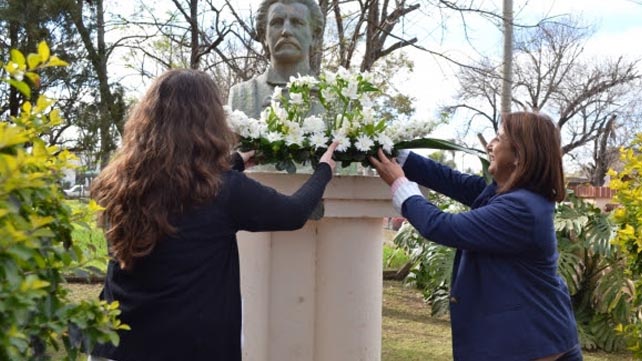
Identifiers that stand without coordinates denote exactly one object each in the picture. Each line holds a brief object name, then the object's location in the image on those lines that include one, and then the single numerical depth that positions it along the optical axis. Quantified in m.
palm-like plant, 6.76
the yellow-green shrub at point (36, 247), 1.42
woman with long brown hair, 2.21
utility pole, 10.61
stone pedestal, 3.49
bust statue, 3.79
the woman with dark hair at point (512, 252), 2.45
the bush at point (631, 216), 3.56
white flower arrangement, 2.86
